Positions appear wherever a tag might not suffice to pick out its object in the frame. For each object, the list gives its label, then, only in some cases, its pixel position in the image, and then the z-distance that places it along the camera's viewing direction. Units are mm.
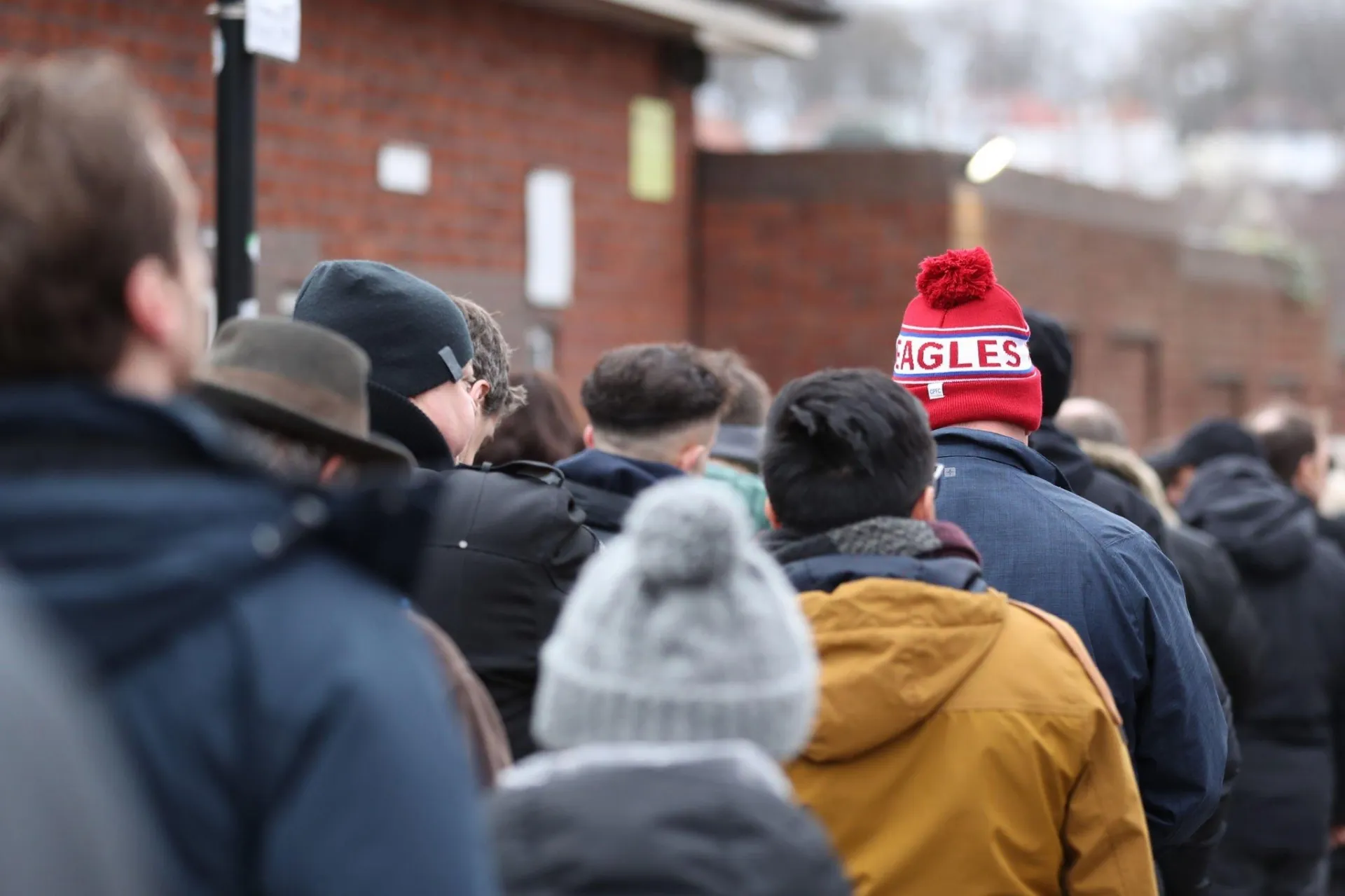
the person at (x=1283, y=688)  11875
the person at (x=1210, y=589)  10414
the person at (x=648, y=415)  8148
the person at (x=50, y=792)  2381
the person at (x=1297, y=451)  14172
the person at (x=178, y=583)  2807
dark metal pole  9383
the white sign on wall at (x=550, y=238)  19016
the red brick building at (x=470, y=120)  14742
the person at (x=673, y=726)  3258
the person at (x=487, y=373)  7289
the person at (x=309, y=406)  4883
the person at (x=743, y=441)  10859
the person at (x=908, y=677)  5281
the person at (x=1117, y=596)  6773
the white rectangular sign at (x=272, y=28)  9266
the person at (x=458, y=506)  6508
